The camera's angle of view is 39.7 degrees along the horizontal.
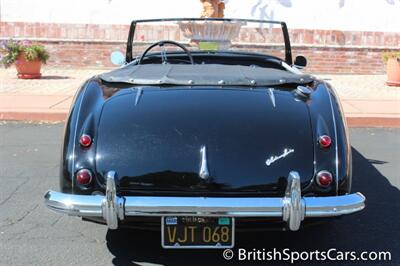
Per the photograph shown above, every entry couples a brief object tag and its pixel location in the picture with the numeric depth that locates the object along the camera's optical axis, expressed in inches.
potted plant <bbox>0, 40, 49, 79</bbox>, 430.6
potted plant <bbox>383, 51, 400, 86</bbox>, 428.3
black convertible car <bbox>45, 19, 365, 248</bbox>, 107.1
